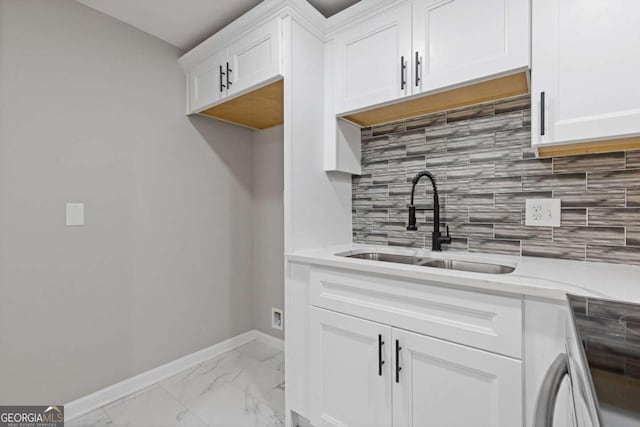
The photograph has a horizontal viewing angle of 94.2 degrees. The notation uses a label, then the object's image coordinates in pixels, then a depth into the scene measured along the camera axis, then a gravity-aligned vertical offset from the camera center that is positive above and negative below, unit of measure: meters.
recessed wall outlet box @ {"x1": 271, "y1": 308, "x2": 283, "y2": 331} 2.47 -0.92
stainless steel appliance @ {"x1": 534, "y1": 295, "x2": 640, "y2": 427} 0.28 -0.19
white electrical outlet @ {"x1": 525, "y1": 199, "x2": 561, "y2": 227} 1.35 -0.01
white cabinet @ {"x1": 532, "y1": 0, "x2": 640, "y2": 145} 0.99 +0.49
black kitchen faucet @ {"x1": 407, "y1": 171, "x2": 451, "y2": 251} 1.56 -0.06
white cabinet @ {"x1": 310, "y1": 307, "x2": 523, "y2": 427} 0.98 -0.65
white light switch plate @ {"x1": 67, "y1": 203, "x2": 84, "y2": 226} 1.65 -0.02
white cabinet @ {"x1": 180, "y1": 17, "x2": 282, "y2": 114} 1.61 +0.89
